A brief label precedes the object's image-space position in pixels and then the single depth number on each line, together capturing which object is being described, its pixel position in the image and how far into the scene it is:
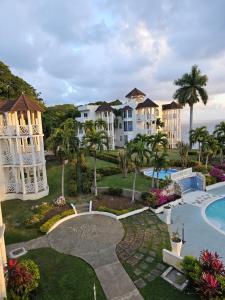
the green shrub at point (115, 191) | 24.41
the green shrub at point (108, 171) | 30.54
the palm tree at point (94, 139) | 22.67
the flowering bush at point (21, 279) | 10.30
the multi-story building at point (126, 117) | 48.86
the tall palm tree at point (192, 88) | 42.50
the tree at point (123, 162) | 28.41
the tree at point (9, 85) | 34.53
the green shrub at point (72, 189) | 24.06
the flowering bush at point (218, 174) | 29.45
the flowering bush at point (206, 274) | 10.10
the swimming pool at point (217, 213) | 19.25
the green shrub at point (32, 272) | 10.68
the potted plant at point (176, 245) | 13.24
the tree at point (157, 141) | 24.72
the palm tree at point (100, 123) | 32.10
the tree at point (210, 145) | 32.03
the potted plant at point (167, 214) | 18.94
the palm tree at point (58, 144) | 21.98
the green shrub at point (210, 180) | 27.72
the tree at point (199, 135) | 33.22
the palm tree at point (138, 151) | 22.03
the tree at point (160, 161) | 23.45
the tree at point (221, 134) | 35.62
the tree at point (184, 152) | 33.41
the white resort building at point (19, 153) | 22.38
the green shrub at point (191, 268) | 10.98
